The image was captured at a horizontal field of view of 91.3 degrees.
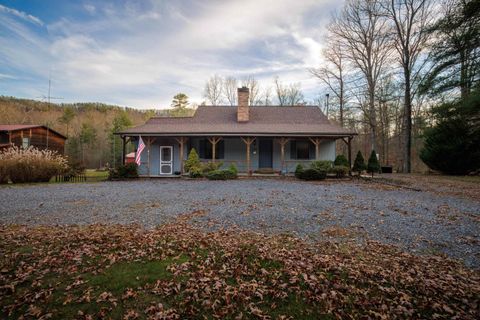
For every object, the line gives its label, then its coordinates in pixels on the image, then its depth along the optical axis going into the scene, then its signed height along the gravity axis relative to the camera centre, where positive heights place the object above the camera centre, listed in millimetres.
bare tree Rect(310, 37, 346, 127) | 23594 +9853
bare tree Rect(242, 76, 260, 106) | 33438 +11068
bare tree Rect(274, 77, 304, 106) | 33750 +10077
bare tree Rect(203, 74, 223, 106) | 33812 +10357
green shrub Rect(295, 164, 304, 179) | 15055 -544
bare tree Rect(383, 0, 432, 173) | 19000 +10058
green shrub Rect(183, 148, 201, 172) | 15422 -3
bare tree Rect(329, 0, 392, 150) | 20922 +11279
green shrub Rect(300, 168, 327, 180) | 14523 -705
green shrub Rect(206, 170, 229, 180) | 14797 -815
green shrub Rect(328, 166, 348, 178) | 14938 -525
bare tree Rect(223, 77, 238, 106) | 33375 +10538
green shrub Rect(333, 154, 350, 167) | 15750 +118
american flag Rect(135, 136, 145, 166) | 14773 +733
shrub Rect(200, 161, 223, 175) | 15492 -330
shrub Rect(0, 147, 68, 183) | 13031 -285
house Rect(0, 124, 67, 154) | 25172 +2858
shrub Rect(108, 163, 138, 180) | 15062 -673
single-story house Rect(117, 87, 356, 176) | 15953 +1593
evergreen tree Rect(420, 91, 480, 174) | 13812 +1362
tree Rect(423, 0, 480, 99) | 8602 +4603
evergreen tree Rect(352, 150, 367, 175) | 15758 -144
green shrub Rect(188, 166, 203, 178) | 15227 -653
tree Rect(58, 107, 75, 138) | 43547 +8498
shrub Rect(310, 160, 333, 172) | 15053 -151
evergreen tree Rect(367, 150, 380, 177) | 15812 -72
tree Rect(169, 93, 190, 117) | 42750 +10660
